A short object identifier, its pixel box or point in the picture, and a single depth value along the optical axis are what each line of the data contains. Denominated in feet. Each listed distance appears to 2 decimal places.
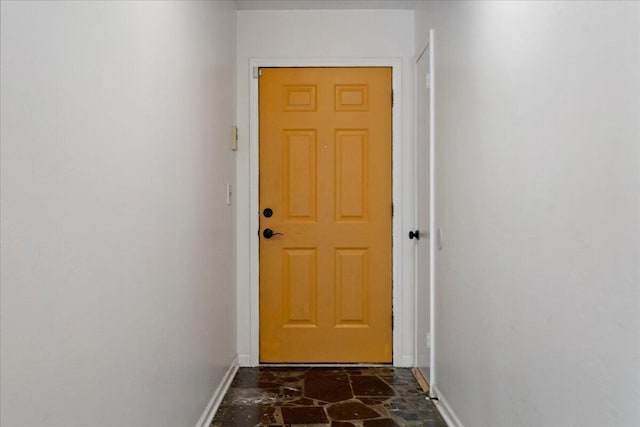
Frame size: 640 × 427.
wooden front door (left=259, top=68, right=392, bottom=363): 12.22
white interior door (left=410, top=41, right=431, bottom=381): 10.52
